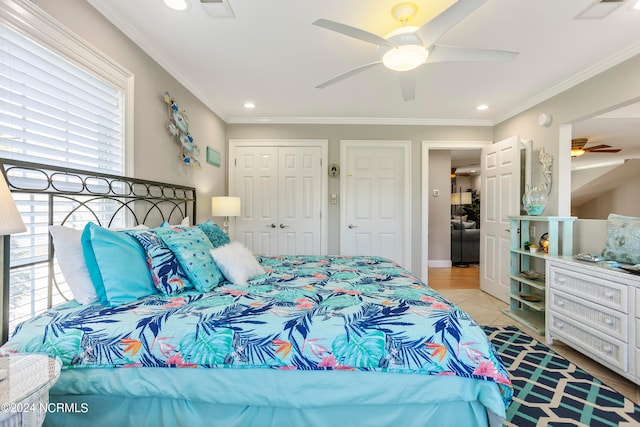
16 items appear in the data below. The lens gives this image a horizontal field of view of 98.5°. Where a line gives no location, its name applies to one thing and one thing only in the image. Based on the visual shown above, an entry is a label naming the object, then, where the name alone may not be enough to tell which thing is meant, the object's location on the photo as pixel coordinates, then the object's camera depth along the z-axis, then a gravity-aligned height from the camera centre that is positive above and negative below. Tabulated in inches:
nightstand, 30.9 -21.3
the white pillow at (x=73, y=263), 53.9 -10.4
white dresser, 72.2 -29.0
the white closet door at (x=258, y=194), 158.6 +10.4
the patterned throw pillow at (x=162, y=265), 60.1 -11.9
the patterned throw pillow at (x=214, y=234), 88.2 -7.2
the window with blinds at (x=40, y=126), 50.6 +17.9
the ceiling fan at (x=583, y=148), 179.9 +46.7
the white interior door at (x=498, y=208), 132.0 +2.9
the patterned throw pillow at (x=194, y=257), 64.3 -10.9
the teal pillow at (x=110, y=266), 53.8 -11.0
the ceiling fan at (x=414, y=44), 59.1 +40.5
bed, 46.3 -26.4
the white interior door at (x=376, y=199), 158.4 +8.0
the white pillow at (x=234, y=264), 71.8 -13.9
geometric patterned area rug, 61.6 -45.7
